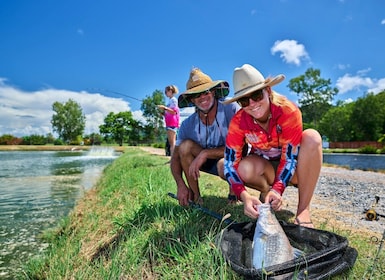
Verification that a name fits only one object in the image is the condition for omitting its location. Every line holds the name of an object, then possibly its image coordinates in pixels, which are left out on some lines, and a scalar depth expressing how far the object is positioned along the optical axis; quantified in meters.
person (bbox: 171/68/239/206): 2.85
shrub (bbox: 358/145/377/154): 30.70
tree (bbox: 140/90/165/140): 57.44
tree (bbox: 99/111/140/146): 65.88
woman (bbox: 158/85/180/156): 8.27
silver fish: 1.63
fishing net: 1.47
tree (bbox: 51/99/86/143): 73.44
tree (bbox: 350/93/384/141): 43.62
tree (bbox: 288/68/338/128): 58.28
